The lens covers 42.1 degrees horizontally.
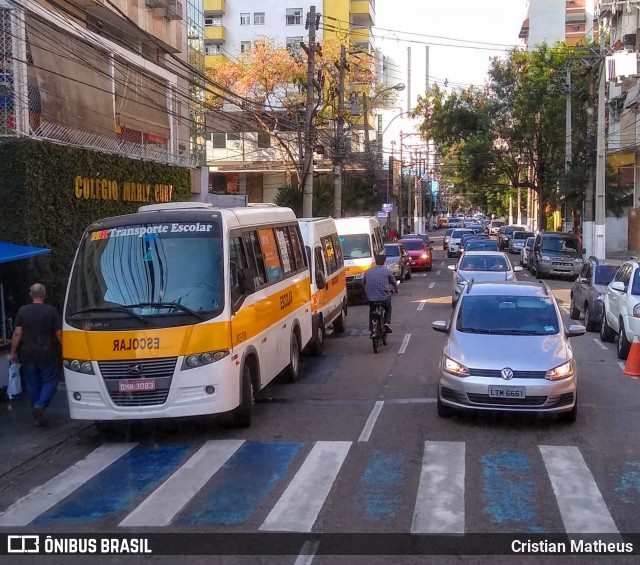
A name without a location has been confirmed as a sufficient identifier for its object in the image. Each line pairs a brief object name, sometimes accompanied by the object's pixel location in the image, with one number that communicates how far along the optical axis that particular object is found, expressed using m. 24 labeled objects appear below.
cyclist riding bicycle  16.12
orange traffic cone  13.51
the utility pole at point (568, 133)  43.31
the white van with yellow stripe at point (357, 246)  25.31
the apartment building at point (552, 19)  86.50
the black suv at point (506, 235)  56.95
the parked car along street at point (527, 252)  38.47
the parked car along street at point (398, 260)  31.81
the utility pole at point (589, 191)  36.91
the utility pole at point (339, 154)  35.75
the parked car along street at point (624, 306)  14.31
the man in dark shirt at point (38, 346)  10.53
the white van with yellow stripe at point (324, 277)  15.98
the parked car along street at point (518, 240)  51.56
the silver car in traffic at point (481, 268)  21.69
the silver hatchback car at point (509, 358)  9.61
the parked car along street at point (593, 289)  18.36
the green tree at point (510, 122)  52.47
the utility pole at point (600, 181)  31.41
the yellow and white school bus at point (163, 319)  9.36
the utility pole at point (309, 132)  28.61
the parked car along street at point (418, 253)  38.72
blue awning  12.23
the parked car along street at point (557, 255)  33.56
